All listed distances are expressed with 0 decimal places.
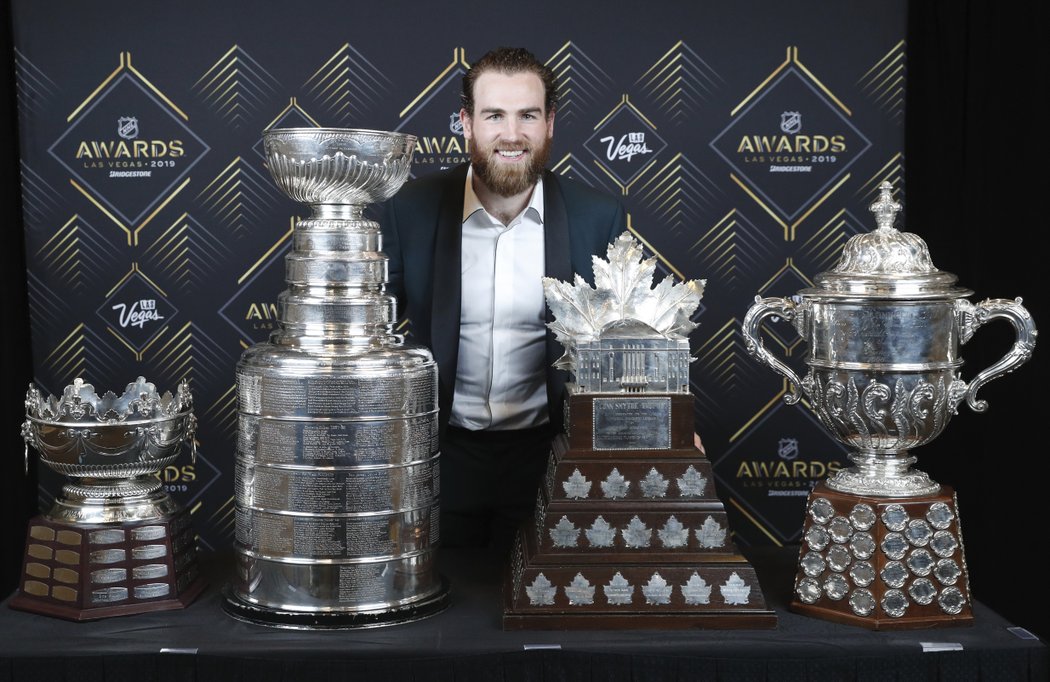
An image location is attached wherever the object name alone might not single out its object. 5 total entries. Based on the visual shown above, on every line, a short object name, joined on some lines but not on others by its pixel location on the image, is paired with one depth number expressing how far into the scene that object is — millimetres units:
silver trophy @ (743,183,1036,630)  2223
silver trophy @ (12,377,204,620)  2254
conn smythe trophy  2203
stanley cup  2188
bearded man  3053
